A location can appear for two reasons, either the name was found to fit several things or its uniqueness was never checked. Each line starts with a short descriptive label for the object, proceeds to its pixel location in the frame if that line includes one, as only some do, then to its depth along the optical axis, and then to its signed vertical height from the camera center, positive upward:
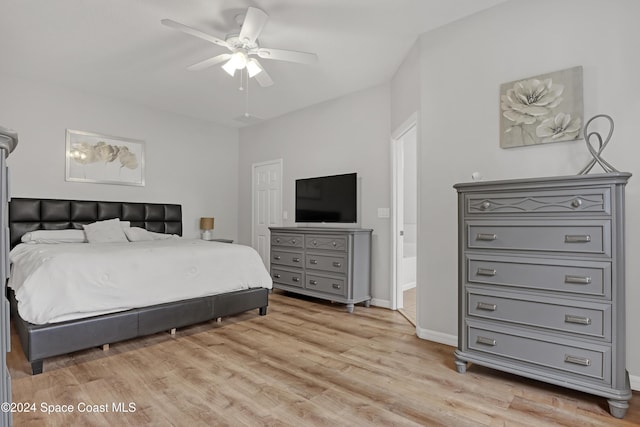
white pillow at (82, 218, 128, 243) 4.05 -0.21
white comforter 2.44 -0.50
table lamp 5.63 -0.18
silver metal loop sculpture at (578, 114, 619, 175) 2.13 +0.43
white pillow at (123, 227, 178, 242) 4.35 -0.26
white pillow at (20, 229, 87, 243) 3.82 -0.25
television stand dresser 4.10 -0.60
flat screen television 4.46 +0.22
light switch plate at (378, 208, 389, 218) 4.23 +0.03
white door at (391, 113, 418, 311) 4.11 -0.06
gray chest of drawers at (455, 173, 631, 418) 1.93 -0.40
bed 2.41 -0.78
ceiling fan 2.60 +1.38
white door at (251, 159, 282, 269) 5.69 +0.21
